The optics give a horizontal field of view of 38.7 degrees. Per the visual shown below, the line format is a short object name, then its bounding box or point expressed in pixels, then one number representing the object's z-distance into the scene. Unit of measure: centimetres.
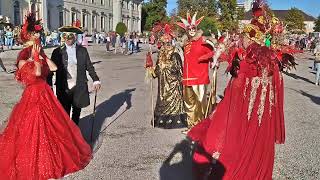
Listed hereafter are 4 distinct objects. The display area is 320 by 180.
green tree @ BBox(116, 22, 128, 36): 6161
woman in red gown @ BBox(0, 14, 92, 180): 521
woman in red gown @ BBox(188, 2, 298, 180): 478
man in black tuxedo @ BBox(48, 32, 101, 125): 682
